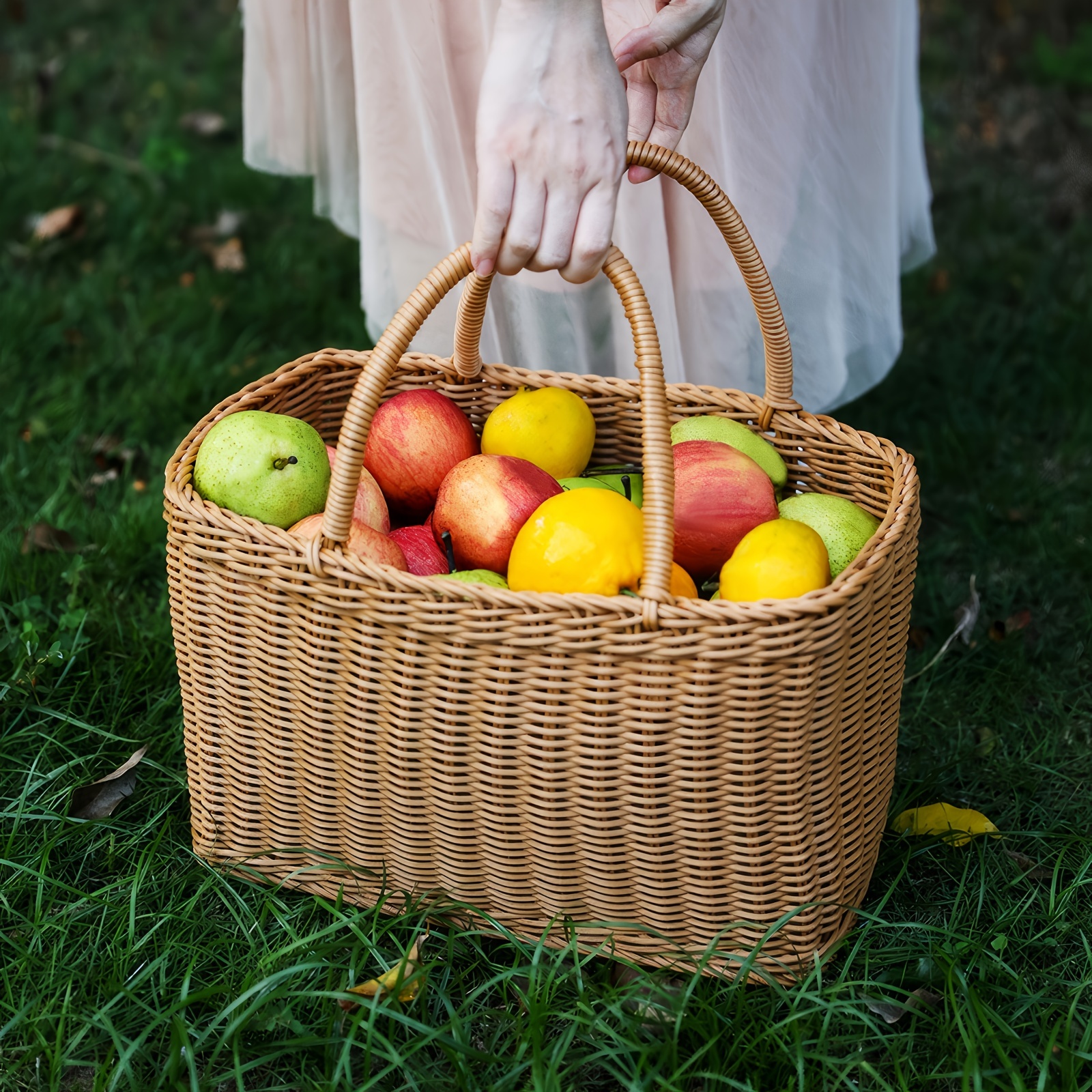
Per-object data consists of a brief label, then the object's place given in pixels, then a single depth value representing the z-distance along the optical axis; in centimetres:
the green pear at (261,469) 147
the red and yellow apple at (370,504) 151
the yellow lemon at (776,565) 139
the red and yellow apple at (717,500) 148
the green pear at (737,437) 154
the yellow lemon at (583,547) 140
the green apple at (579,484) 152
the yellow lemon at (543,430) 154
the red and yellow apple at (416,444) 155
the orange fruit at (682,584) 143
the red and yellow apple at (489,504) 148
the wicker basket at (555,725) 137
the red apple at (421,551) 150
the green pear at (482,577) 144
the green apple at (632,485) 155
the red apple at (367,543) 144
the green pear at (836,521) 149
